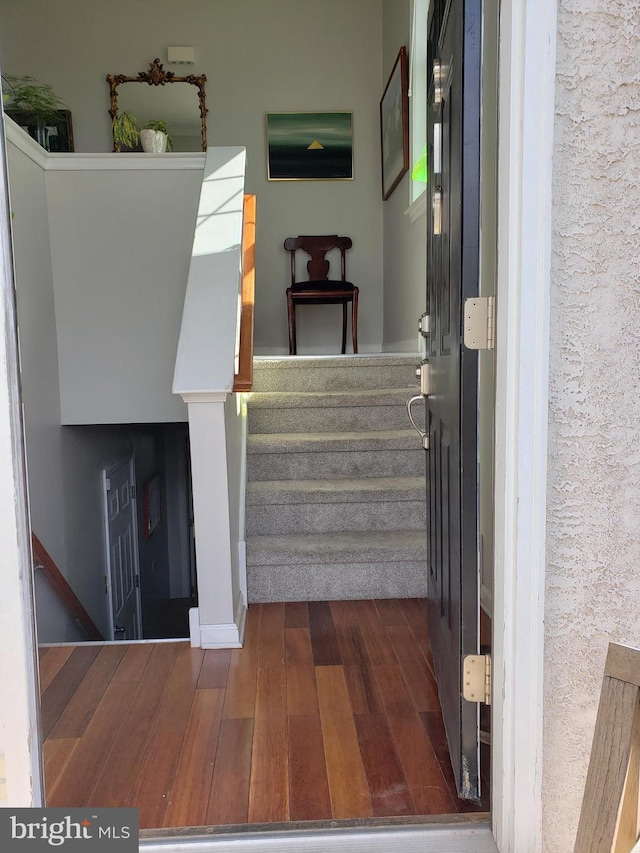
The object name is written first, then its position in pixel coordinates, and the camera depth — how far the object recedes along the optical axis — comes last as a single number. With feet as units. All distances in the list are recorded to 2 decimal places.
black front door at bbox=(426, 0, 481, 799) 4.50
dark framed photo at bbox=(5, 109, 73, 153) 15.69
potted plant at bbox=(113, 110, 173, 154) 12.54
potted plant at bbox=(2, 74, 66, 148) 12.82
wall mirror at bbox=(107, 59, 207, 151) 17.69
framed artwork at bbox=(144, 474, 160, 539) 19.86
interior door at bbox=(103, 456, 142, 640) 15.37
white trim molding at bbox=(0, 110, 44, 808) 3.80
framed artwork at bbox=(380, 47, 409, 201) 14.30
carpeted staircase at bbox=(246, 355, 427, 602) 9.02
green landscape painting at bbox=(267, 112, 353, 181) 17.97
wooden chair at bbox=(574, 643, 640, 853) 2.94
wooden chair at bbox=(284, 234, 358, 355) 15.71
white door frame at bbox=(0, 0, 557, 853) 3.79
